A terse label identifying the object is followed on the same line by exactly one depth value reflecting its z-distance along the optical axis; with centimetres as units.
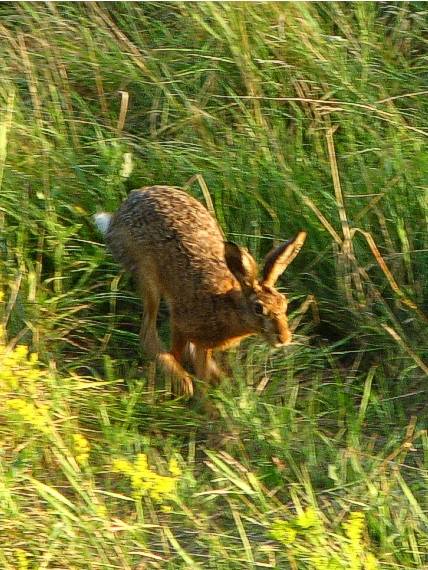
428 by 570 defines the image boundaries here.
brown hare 1047
